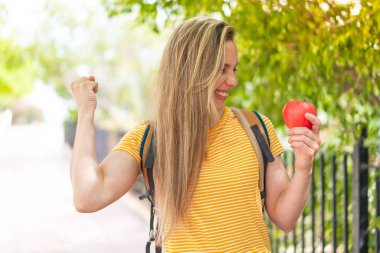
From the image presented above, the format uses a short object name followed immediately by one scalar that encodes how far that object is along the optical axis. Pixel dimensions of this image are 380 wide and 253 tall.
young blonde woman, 2.12
